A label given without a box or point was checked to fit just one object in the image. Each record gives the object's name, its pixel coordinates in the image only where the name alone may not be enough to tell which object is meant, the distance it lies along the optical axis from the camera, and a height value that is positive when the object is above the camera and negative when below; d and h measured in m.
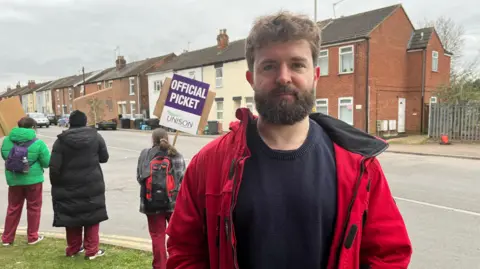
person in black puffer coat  4.43 -0.91
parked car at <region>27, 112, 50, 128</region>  41.28 -1.01
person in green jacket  5.00 -0.96
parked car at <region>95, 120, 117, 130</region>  35.74 -1.47
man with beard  1.64 -0.36
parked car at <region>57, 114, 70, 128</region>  43.26 -1.35
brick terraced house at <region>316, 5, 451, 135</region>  21.47 +2.22
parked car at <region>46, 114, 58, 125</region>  50.85 -1.02
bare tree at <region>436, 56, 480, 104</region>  18.92 +0.89
